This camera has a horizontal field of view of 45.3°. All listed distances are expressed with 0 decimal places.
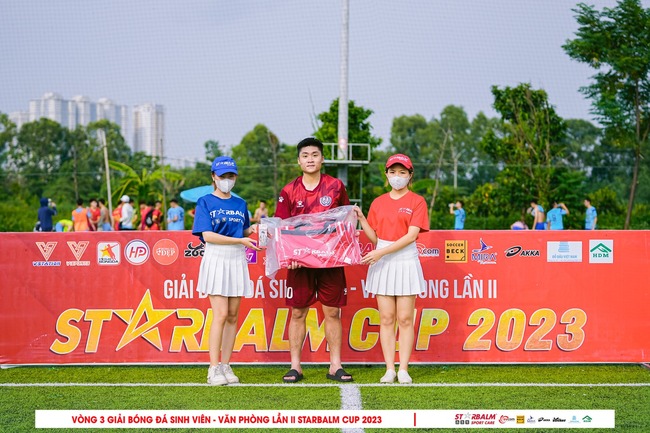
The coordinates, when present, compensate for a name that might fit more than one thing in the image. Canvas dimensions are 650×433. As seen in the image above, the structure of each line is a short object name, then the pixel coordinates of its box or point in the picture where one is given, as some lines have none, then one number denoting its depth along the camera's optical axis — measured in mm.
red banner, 6863
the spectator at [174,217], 19156
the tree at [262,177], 37134
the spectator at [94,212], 20147
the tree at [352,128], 26297
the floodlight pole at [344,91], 21859
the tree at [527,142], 28453
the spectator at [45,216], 19234
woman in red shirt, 6129
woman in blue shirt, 6082
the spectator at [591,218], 20297
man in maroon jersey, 6230
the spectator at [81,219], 18875
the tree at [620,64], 23969
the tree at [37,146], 54688
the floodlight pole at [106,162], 28381
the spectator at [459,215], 22234
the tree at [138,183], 30641
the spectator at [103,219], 20616
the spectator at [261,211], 20266
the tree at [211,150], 43188
